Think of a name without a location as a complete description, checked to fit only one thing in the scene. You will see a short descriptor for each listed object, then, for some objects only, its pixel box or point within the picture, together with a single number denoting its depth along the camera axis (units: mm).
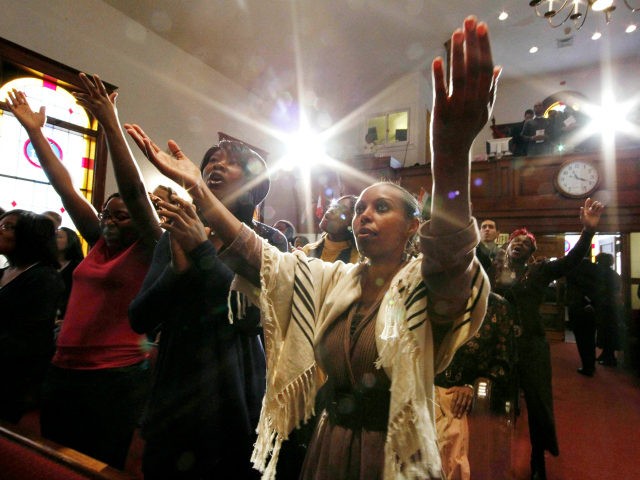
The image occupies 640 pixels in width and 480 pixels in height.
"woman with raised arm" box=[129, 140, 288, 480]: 1044
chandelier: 3014
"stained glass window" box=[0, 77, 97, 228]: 4102
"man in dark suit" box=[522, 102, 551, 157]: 6191
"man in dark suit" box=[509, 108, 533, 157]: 6309
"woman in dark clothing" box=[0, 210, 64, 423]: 1685
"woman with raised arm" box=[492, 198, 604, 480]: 2439
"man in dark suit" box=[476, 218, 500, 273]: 3118
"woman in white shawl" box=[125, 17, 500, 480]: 729
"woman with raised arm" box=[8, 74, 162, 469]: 1355
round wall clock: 5711
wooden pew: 885
